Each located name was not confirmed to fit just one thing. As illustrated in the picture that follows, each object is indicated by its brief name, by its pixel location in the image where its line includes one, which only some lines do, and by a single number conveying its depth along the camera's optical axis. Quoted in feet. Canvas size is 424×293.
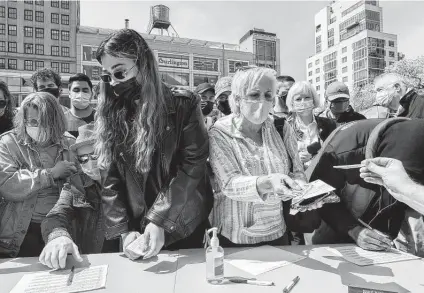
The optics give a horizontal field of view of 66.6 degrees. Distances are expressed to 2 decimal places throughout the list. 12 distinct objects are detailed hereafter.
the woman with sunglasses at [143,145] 5.21
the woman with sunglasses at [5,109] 8.90
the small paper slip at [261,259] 4.78
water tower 141.59
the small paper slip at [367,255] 5.14
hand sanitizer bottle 4.30
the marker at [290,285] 4.02
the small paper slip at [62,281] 4.24
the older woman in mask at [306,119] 10.40
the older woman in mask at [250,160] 5.39
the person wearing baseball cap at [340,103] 11.78
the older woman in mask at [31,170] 6.31
